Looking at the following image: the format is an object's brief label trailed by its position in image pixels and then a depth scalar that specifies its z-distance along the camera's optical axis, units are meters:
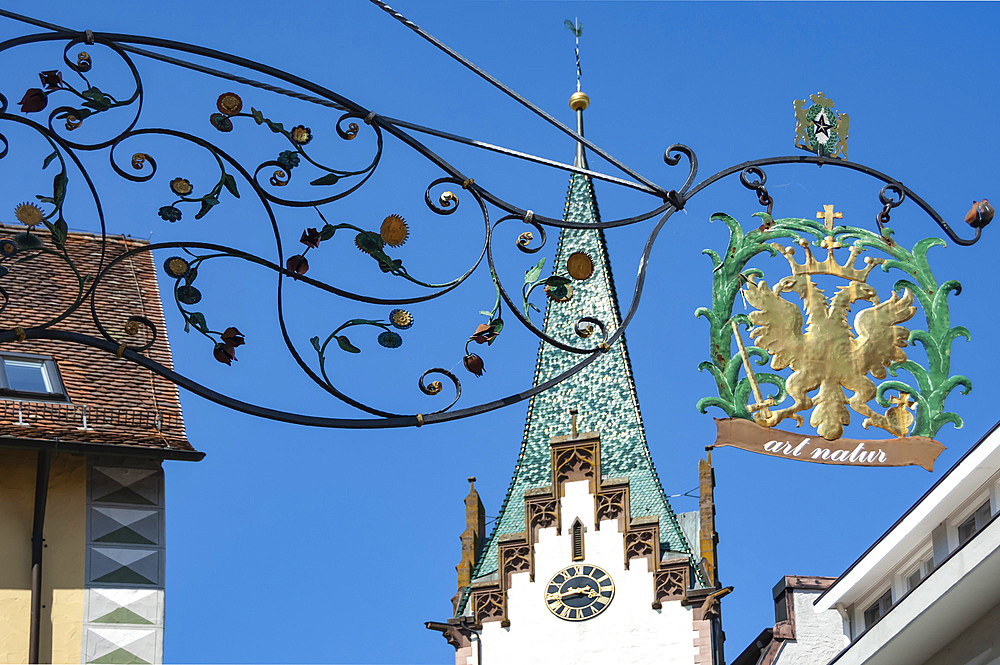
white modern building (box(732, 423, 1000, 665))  18.09
